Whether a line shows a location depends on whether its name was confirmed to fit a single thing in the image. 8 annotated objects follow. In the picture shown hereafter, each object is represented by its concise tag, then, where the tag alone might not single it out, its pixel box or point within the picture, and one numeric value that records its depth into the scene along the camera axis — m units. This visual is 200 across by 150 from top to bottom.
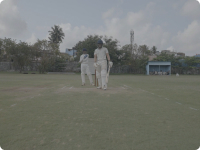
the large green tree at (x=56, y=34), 52.94
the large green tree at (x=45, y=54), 31.59
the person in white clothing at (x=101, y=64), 7.99
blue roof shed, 34.97
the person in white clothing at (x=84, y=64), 10.57
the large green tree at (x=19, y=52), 29.47
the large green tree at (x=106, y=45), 31.78
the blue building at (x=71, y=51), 77.51
